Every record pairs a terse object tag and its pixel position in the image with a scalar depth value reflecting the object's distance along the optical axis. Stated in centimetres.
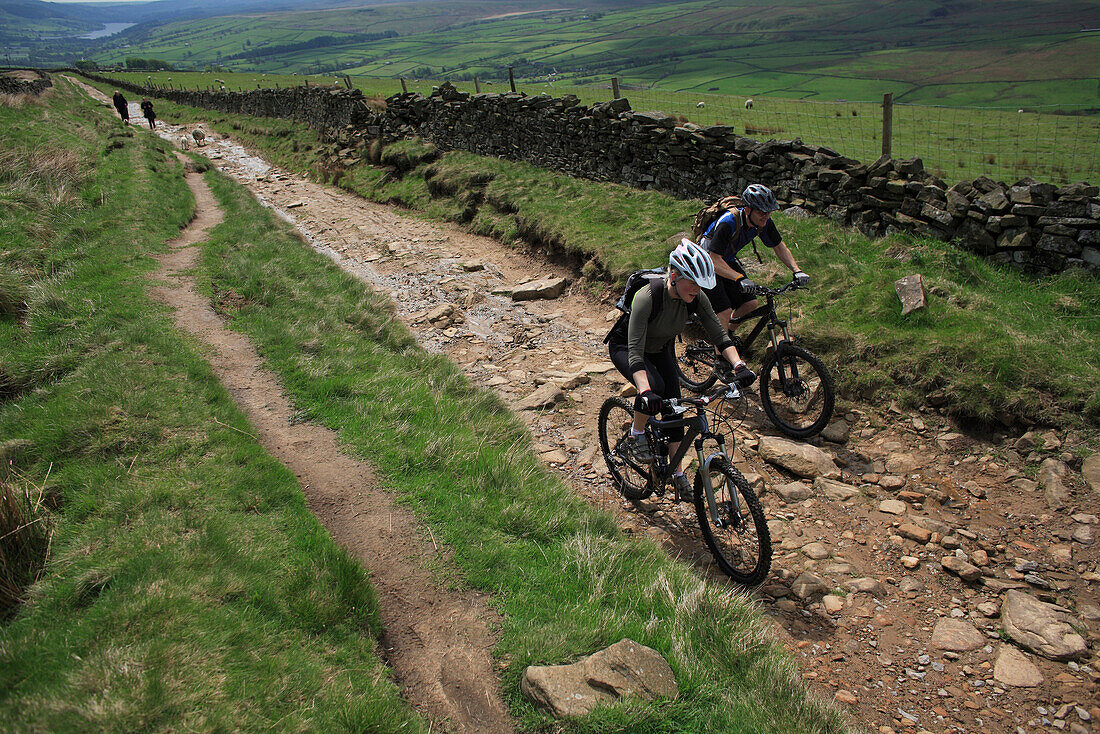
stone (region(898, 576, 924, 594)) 557
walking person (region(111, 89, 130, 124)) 4216
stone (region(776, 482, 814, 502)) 688
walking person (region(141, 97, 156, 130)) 4456
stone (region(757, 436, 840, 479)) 713
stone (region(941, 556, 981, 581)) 559
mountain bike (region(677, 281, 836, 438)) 740
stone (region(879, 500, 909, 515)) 648
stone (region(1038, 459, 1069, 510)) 611
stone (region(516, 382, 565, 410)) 910
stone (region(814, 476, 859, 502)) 680
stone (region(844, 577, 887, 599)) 559
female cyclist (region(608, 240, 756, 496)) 535
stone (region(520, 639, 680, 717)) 382
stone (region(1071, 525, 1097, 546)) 566
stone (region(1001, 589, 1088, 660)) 475
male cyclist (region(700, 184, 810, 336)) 722
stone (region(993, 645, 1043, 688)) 459
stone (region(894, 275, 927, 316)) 838
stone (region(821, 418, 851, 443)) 765
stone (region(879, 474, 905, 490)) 682
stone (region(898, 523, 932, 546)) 608
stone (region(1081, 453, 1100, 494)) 611
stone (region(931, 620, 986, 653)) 497
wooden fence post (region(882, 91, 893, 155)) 1145
